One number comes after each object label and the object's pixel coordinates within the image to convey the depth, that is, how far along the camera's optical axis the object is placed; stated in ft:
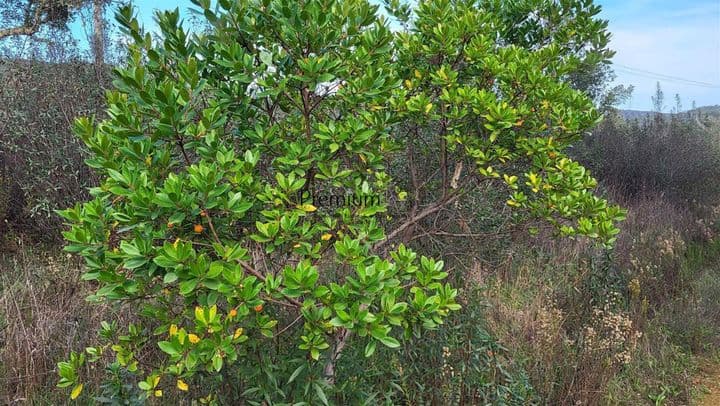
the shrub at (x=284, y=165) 5.42
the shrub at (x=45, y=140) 15.80
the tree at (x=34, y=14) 30.86
